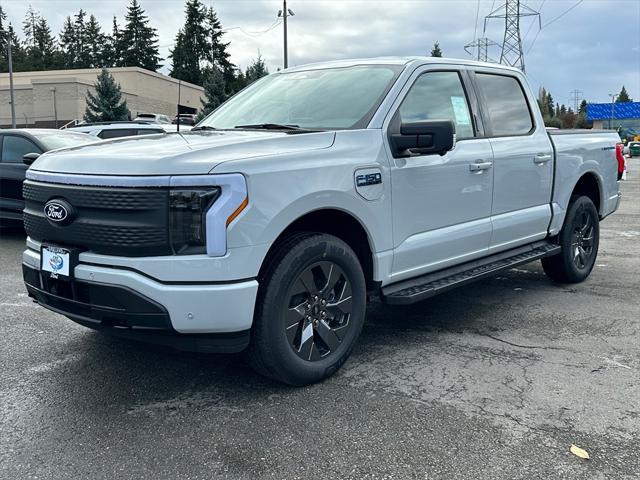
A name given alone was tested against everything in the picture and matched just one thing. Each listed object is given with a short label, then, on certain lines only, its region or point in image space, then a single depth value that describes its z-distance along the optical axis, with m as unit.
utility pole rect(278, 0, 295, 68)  27.32
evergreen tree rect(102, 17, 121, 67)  98.69
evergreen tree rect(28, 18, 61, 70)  100.50
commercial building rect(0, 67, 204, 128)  48.97
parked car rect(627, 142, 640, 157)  48.97
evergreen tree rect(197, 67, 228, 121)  40.16
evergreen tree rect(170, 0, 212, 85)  90.06
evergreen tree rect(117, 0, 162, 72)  96.69
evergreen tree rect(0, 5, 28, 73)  100.12
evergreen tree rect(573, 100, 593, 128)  95.89
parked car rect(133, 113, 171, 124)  33.80
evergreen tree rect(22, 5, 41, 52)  127.50
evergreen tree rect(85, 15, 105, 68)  103.75
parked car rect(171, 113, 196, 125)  26.52
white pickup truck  3.09
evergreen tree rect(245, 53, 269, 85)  40.98
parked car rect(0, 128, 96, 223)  8.70
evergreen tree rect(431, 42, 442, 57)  81.88
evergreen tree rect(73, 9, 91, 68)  103.69
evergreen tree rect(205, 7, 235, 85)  88.47
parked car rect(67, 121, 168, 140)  14.22
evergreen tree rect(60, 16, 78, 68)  112.19
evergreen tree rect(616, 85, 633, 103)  165.06
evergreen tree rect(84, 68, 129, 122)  42.56
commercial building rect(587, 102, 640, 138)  94.81
